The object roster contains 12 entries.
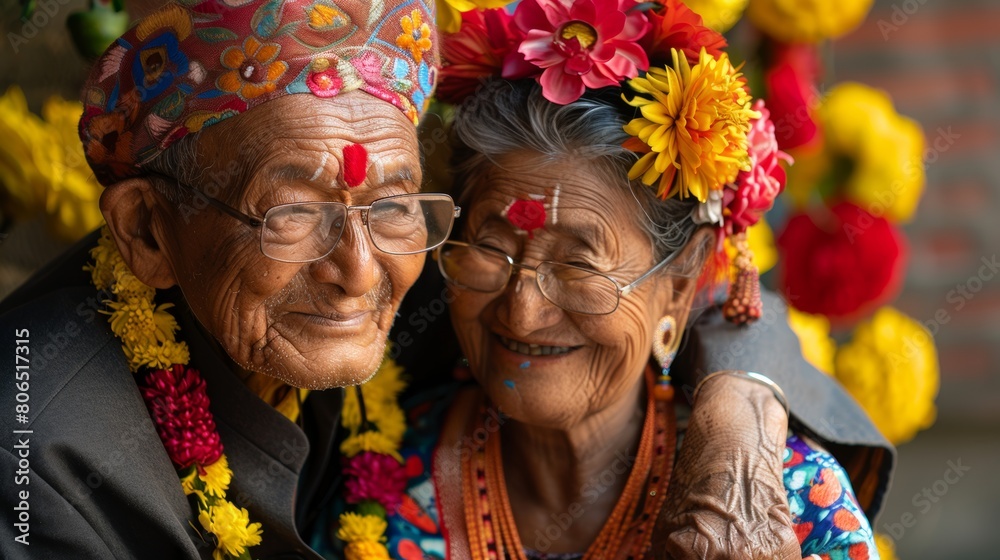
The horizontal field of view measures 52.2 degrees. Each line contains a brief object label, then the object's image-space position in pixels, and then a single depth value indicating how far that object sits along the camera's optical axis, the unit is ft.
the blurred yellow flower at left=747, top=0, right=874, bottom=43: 12.10
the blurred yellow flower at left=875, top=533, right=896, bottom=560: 11.09
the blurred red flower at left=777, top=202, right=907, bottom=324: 12.30
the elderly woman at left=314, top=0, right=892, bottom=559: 7.61
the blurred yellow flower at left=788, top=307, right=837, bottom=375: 12.38
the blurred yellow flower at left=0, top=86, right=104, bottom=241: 10.07
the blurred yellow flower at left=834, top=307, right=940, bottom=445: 12.93
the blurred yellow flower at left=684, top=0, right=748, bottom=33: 9.33
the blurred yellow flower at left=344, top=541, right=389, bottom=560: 8.27
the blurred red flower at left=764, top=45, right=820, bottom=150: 12.05
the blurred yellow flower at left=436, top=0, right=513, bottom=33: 8.36
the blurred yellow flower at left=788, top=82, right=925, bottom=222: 12.51
